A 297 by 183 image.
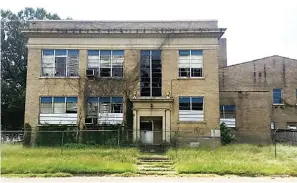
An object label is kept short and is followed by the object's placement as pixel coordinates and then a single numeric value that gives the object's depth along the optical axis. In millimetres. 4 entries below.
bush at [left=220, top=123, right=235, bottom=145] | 19147
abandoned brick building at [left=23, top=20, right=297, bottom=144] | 18349
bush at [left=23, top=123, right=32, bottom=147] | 18284
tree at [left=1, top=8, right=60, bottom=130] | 25402
